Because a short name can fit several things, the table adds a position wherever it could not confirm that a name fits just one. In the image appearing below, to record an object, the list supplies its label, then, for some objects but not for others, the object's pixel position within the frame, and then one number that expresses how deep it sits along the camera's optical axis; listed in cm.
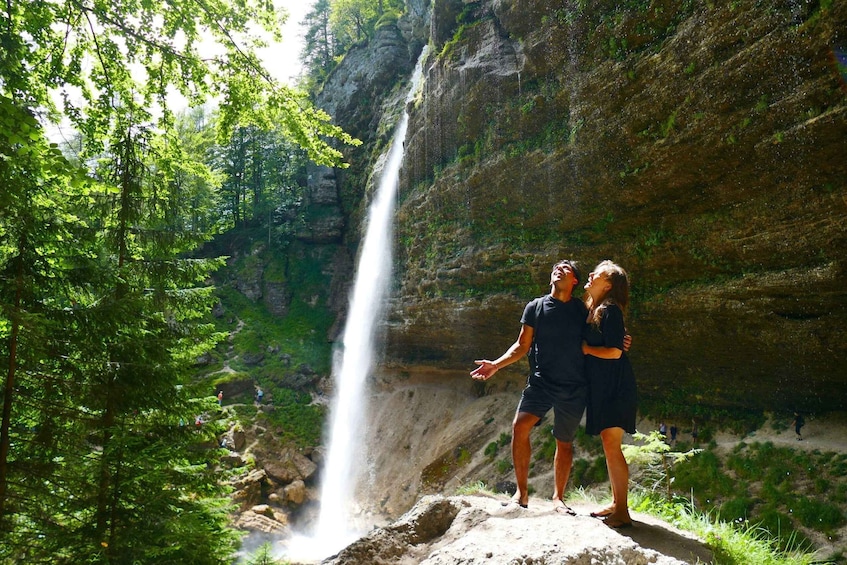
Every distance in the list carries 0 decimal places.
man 374
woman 346
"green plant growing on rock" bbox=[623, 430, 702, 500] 608
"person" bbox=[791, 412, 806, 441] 967
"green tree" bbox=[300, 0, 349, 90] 3834
